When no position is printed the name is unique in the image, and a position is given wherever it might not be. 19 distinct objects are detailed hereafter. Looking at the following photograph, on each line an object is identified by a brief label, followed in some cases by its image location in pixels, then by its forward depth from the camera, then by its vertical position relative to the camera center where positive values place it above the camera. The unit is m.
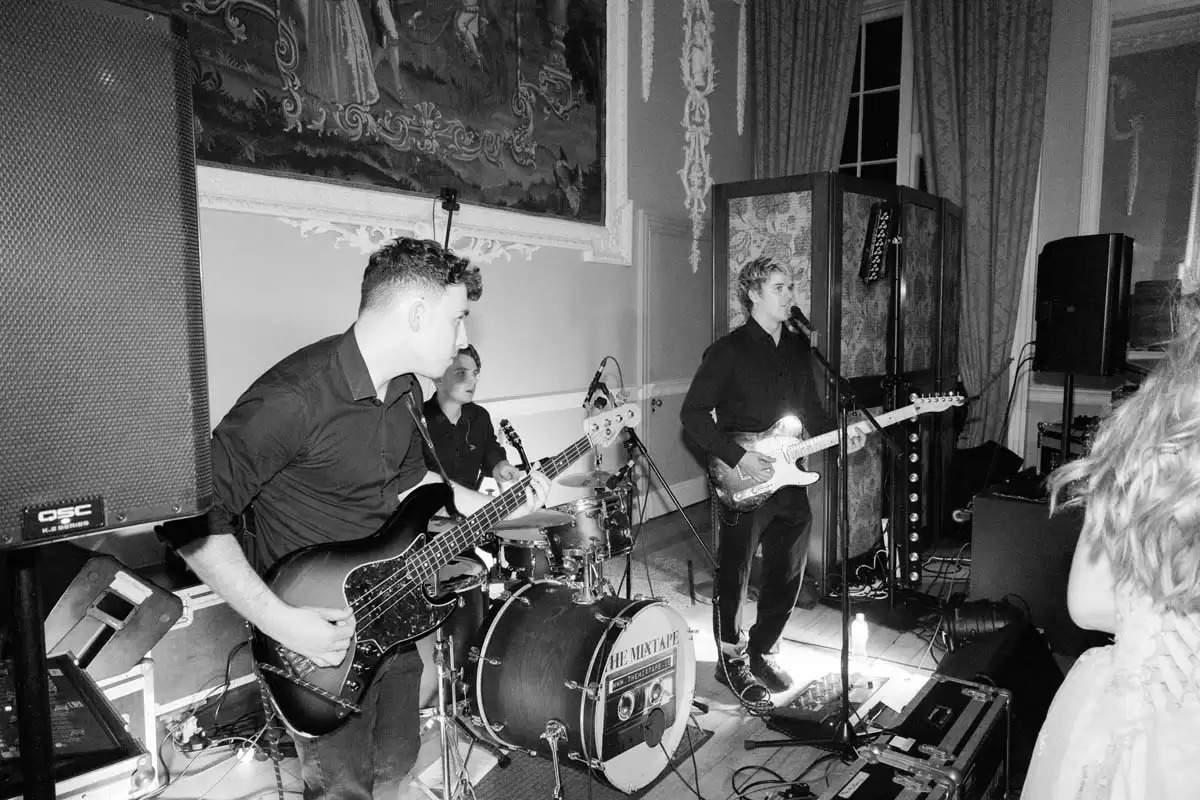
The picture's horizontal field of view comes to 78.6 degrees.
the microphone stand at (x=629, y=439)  3.27 -0.60
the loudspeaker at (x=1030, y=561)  3.34 -1.21
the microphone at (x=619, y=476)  3.51 -0.82
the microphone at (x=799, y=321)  2.81 -0.05
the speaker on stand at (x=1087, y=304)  3.75 +0.01
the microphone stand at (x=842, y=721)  2.61 -1.56
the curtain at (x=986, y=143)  5.67 +1.30
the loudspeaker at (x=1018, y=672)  2.41 -1.25
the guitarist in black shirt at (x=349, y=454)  1.61 -0.34
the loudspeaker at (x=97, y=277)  0.77 +0.04
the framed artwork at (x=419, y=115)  3.16 +1.02
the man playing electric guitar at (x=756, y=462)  3.22 -0.67
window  6.56 +1.83
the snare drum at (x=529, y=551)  2.96 -0.97
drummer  3.61 -0.61
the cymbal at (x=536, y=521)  2.87 -0.83
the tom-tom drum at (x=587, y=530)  2.93 -0.89
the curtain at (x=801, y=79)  6.44 +2.04
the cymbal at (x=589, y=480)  3.42 -0.82
